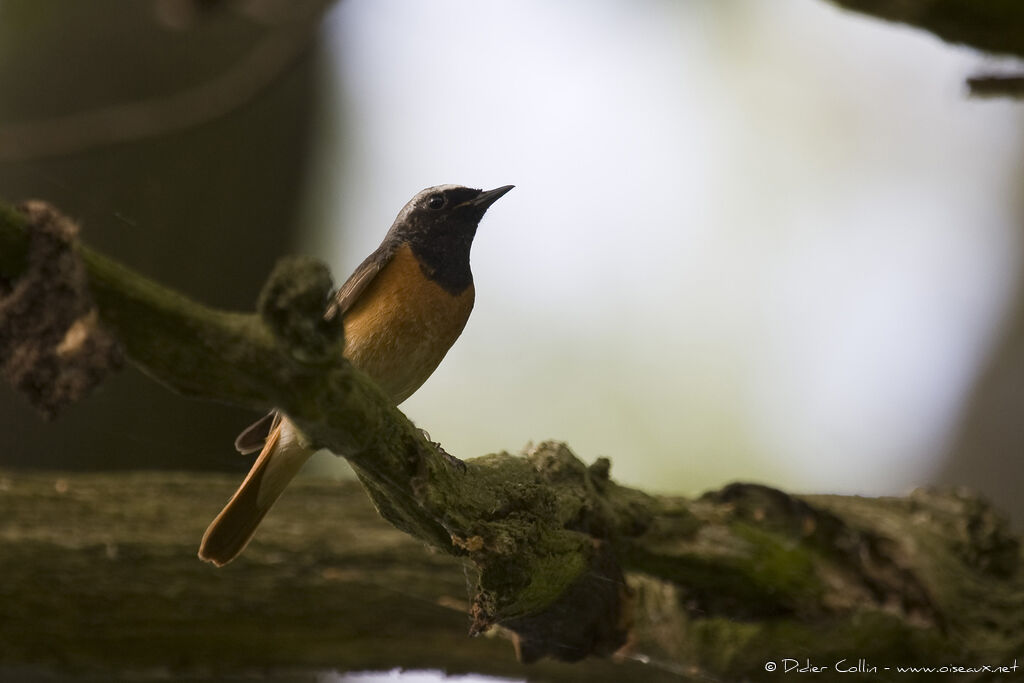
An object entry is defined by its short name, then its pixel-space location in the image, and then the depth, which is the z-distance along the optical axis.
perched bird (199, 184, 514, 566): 5.71
